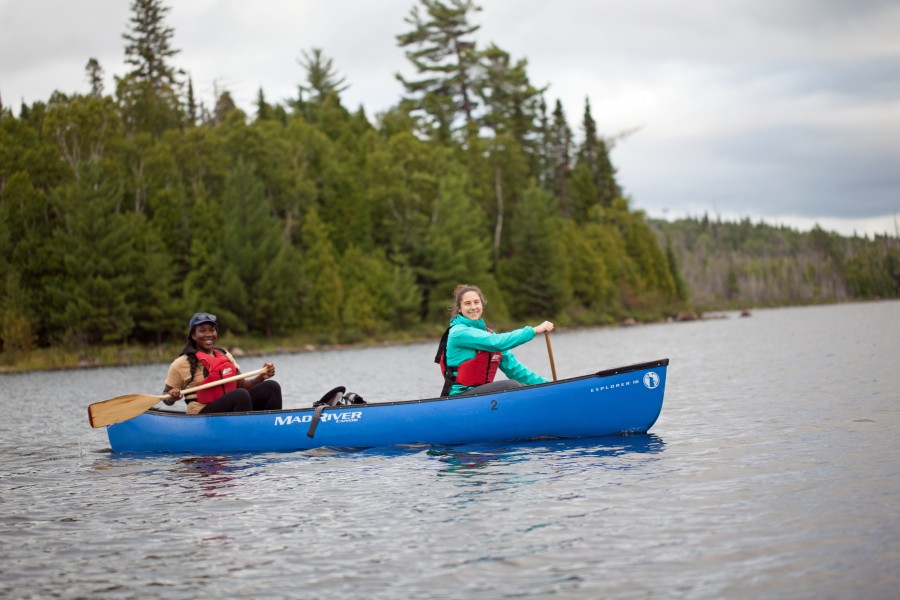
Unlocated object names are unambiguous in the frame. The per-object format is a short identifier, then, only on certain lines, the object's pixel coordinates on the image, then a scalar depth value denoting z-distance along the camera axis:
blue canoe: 11.59
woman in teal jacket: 11.71
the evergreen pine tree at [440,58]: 79.75
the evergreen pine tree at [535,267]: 72.81
